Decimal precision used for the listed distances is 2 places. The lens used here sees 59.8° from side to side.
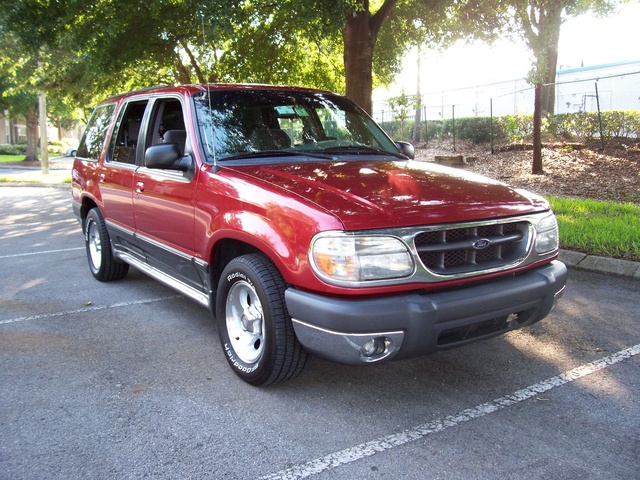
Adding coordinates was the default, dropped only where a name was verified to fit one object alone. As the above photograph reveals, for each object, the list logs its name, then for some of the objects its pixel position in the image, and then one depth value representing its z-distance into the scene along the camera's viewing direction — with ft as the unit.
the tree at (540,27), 31.55
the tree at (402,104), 65.57
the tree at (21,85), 51.24
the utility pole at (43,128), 75.46
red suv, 9.48
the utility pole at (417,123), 79.76
